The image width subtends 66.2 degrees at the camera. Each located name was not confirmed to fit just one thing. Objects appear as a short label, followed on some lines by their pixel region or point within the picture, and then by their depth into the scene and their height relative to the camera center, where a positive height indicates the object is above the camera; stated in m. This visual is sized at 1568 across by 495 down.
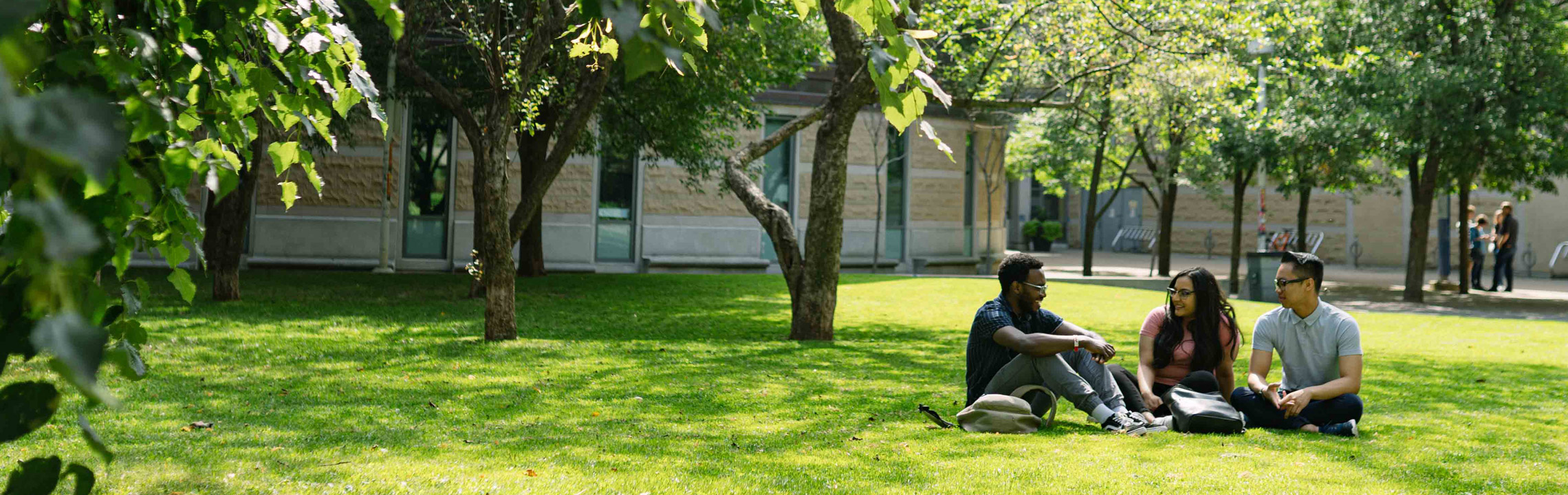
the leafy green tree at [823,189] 11.68 +0.38
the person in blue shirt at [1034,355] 6.84 -0.71
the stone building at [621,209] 23.73 +0.24
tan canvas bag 6.73 -1.02
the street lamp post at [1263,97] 18.70 +2.64
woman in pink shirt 7.07 -0.64
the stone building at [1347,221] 33.41 +0.86
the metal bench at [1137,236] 46.50 +0.15
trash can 20.23 -0.49
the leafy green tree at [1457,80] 17.36 +2.51
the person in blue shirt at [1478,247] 23.55 +0.10
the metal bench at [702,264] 25.52 -0.86
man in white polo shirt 6.66 -0.66
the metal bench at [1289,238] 39.06 +0.22
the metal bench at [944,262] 28.50 -0.70
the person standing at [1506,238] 22.64 +0.30
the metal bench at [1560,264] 31.70 -0.23
